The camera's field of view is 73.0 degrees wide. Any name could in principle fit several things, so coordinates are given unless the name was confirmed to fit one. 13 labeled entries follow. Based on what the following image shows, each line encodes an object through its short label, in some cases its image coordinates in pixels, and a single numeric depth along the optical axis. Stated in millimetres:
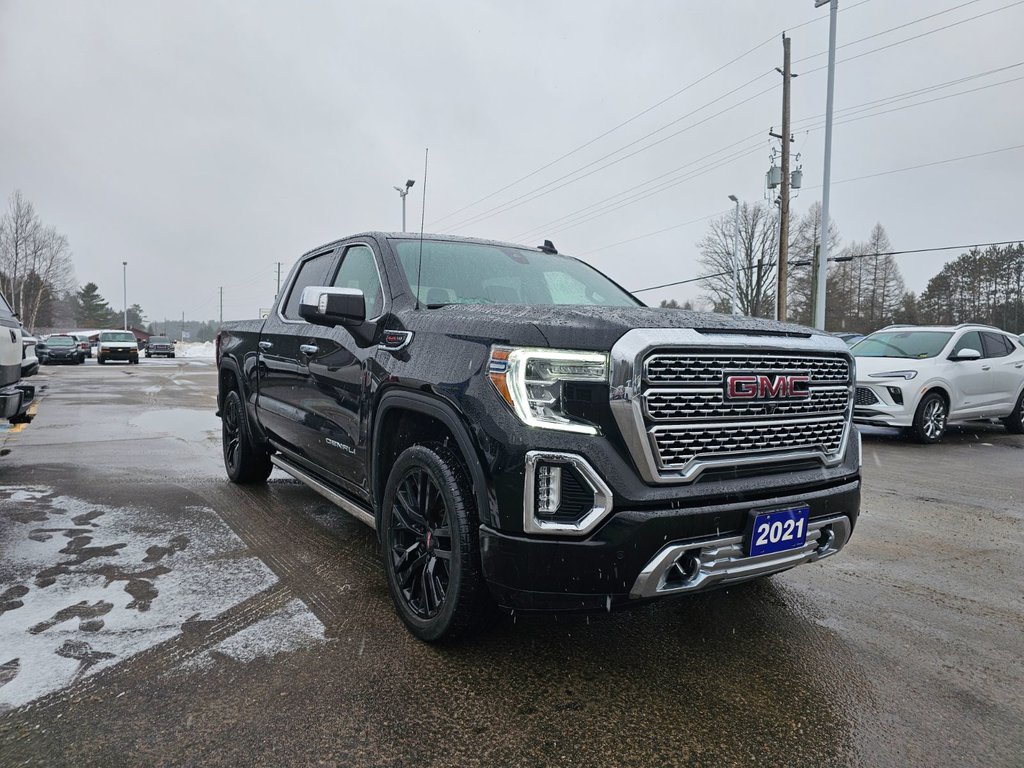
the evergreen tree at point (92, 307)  105688
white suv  9273
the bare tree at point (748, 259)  52094
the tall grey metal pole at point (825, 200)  19609
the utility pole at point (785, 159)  21719
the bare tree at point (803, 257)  53781
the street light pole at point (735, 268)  36231
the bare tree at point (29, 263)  57938
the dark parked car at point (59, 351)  32188
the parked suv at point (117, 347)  33375
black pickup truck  2330
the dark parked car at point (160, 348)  46875
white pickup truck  5375
